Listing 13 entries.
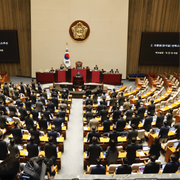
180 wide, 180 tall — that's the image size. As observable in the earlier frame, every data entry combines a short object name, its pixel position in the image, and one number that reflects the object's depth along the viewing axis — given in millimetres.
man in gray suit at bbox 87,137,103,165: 4637
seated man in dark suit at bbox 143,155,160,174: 3816
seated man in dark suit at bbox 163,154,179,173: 3986
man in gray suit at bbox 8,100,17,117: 7371
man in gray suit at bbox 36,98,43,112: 7944
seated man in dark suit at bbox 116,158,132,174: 3748
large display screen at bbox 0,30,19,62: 16281
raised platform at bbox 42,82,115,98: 12034
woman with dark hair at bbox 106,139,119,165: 4539
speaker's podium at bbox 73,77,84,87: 13242
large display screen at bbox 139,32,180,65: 16281
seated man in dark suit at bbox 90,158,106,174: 3645
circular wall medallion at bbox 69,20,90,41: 16047
